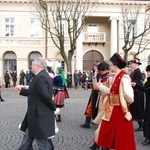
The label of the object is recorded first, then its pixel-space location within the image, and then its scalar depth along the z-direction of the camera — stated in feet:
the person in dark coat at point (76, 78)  93.25
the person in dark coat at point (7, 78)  95.67
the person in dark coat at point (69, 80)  93.45
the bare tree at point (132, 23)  110.92
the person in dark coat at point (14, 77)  100.17
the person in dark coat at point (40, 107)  15.90
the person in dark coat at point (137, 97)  27.37
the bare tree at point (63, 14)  99.14
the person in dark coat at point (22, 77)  98.63
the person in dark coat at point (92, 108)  26.77
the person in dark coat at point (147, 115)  22.44
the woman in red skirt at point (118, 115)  16.63
